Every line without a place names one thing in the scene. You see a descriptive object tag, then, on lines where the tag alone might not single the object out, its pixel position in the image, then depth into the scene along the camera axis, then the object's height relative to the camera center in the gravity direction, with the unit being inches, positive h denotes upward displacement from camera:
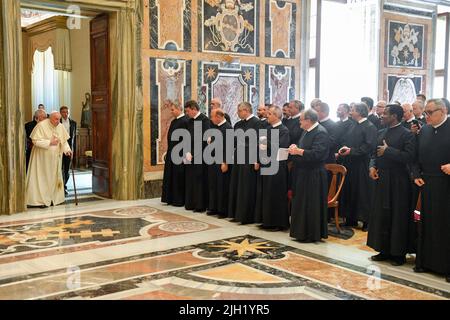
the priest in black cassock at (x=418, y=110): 321.4 +2.0
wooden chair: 260.5 -37.5
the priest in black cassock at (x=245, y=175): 285.4 -32.4
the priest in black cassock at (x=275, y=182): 271.1 -34.3
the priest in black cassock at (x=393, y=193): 207.5 -30.8
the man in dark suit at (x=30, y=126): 353.7 -8.5
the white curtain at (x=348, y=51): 485.4 +56.3
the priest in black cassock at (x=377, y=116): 331.9 -1.6
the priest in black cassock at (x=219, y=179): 308.3 -37.4
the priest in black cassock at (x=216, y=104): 337.8 +5.9
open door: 364.5 +4.5
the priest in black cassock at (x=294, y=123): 294.8 -5.4
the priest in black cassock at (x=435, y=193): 191.2 -28.1
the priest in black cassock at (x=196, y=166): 325.7 -32.1
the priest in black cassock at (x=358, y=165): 281.3 -27.4
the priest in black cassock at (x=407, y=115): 297.4 -0.9
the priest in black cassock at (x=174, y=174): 341.7 -38.2
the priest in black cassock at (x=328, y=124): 292.7 -5.8
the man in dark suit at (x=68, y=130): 387.9 -14.2
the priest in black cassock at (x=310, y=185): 242.7 -32.3
